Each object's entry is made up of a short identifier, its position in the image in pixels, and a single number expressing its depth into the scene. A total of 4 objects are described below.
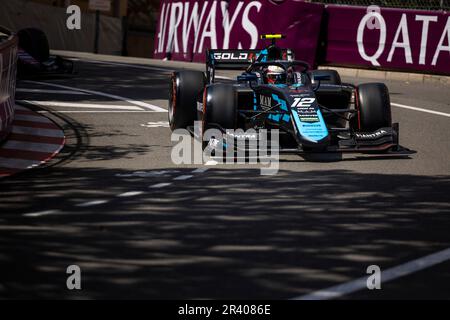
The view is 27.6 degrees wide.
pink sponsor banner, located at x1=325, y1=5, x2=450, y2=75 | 18.36
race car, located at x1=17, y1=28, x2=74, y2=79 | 17.72
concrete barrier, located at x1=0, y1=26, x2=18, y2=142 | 10.25
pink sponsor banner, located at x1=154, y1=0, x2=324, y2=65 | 20.17
